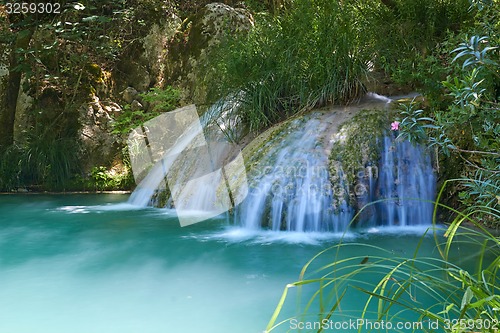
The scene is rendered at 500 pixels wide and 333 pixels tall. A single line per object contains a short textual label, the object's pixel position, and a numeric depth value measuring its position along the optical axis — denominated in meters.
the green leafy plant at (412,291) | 1.11
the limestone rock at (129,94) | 8.55
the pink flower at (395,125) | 3.14
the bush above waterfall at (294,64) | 5.30
